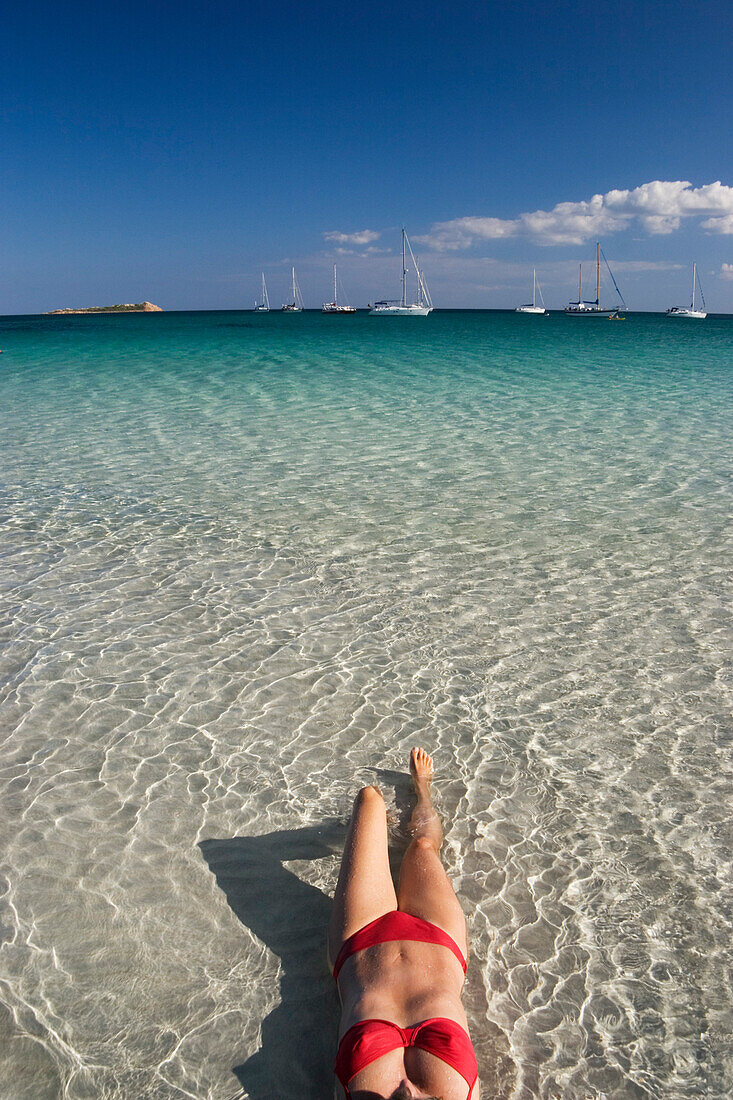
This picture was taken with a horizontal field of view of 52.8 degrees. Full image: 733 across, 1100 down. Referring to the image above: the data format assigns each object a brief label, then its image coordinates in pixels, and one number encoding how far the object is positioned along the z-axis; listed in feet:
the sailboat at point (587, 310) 362.98
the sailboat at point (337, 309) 367.25
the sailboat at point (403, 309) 276.41
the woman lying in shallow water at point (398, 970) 7.40
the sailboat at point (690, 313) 340.39
